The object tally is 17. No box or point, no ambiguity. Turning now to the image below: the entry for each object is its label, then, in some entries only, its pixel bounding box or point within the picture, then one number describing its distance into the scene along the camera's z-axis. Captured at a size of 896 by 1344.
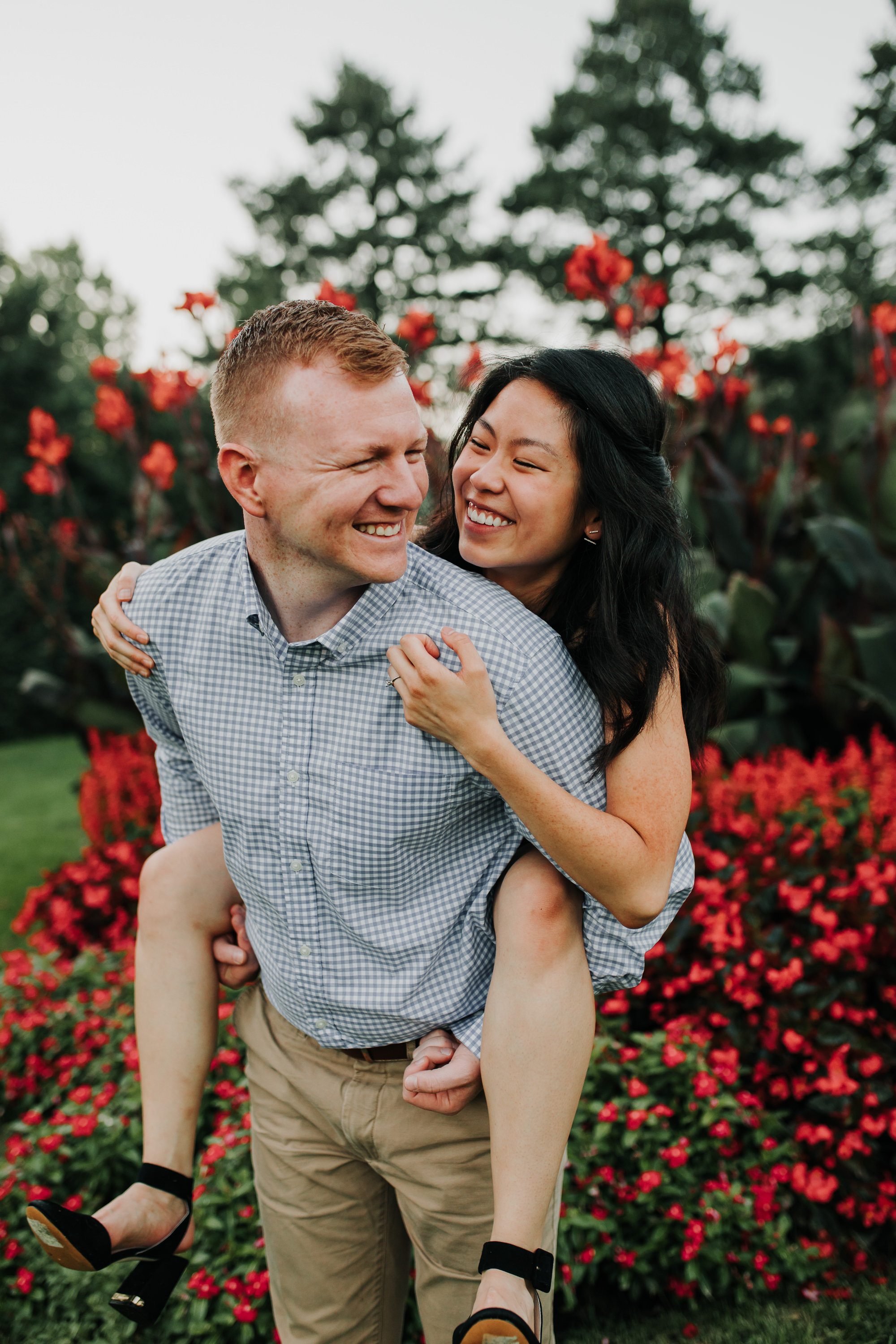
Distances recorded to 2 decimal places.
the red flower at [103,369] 4.54
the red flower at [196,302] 3.52
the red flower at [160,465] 4.57
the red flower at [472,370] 1.93
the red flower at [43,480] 4.79
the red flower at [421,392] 3.79
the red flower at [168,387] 4.22
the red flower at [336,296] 3.63
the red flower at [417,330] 3.95
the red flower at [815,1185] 2.29
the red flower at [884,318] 4.51
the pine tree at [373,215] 20.59
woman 1.27
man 1.34
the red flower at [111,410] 4.58
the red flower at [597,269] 3.93
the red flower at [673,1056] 2.33
